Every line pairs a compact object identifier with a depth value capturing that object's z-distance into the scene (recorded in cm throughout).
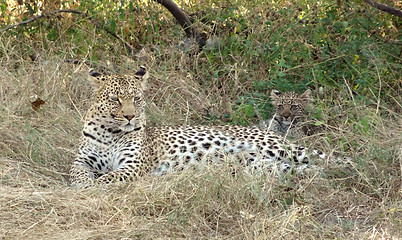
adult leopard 1330
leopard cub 1634
